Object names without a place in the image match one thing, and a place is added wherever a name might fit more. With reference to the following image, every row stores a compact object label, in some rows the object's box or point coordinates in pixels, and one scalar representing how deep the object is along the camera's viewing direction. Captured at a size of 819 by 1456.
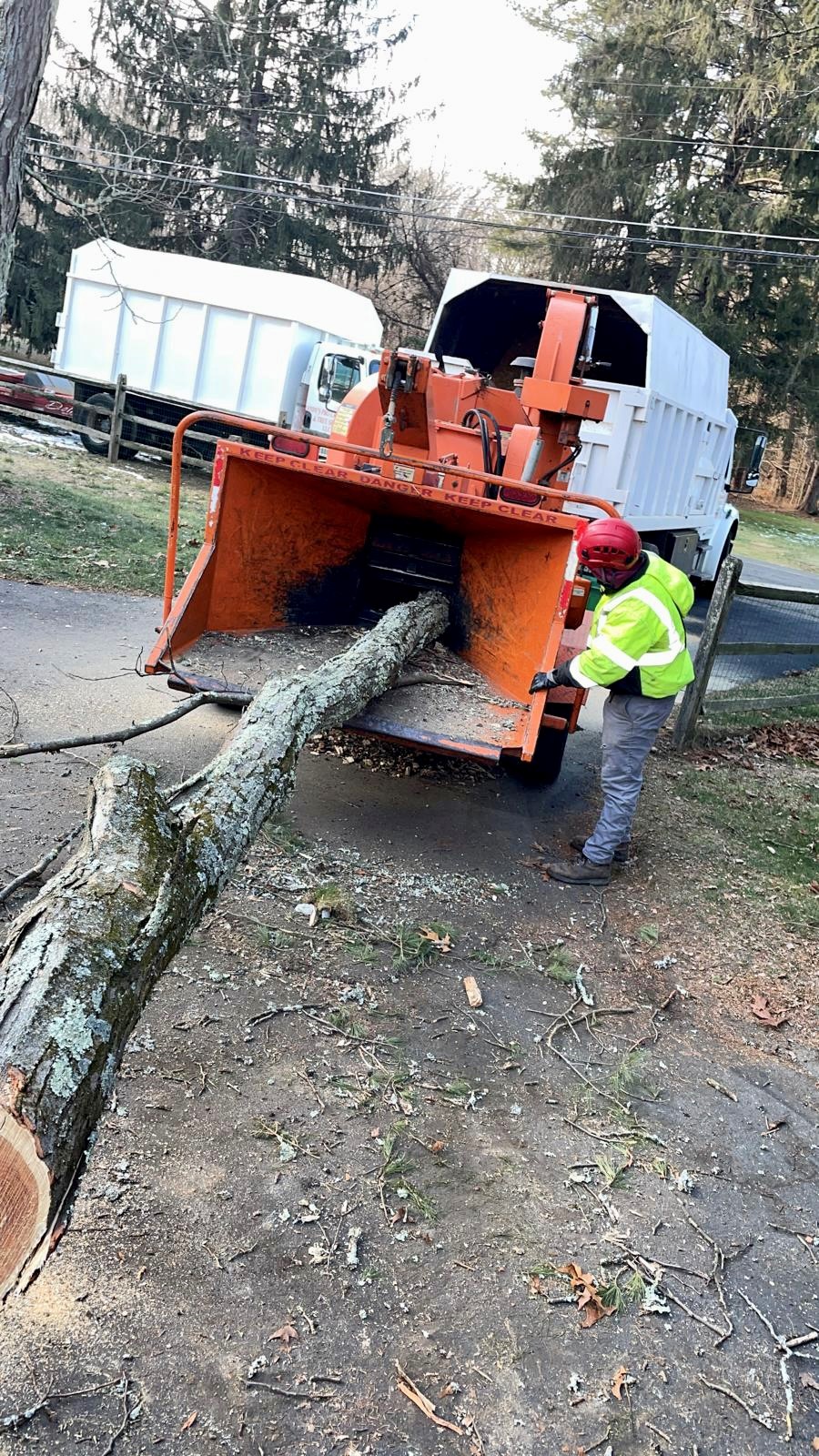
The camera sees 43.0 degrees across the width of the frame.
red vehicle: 15.82
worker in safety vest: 4.61
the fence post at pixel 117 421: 14.59
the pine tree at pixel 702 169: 24.70
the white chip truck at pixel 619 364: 9.43
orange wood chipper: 4.88
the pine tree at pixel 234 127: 24.89
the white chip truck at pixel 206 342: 15.41
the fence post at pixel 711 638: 7.14
